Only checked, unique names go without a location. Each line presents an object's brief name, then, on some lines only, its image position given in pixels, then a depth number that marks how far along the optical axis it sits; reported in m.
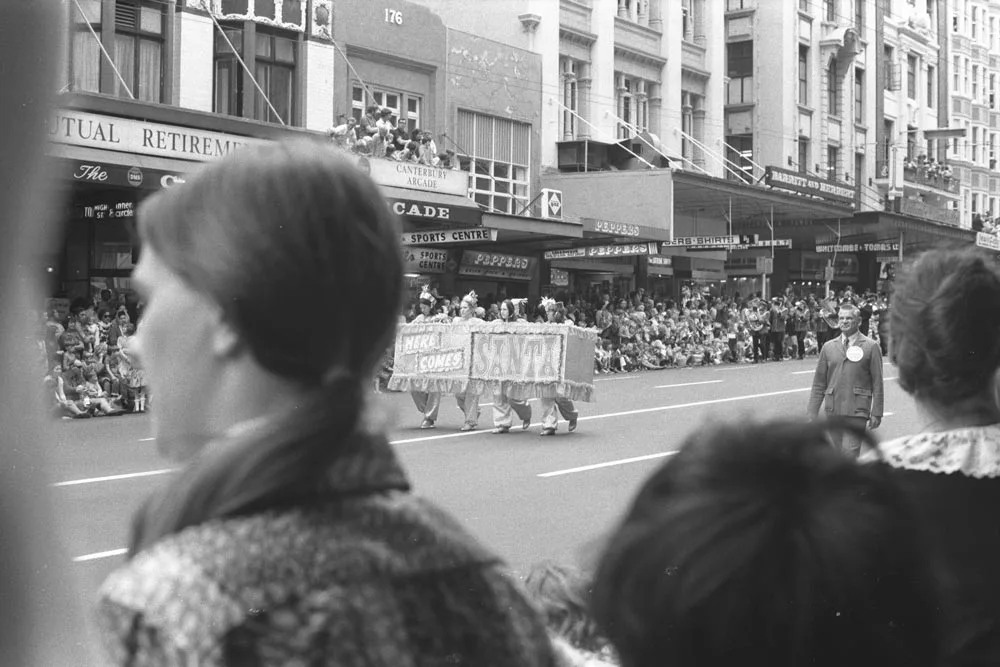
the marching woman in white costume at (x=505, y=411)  15.69
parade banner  15.88
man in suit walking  9.38
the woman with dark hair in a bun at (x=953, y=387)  2.77
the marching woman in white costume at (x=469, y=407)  16.11
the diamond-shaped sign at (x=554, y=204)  32.06
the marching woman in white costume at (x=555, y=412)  15.37
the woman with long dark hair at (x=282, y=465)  1.31
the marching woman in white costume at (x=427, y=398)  16.25
